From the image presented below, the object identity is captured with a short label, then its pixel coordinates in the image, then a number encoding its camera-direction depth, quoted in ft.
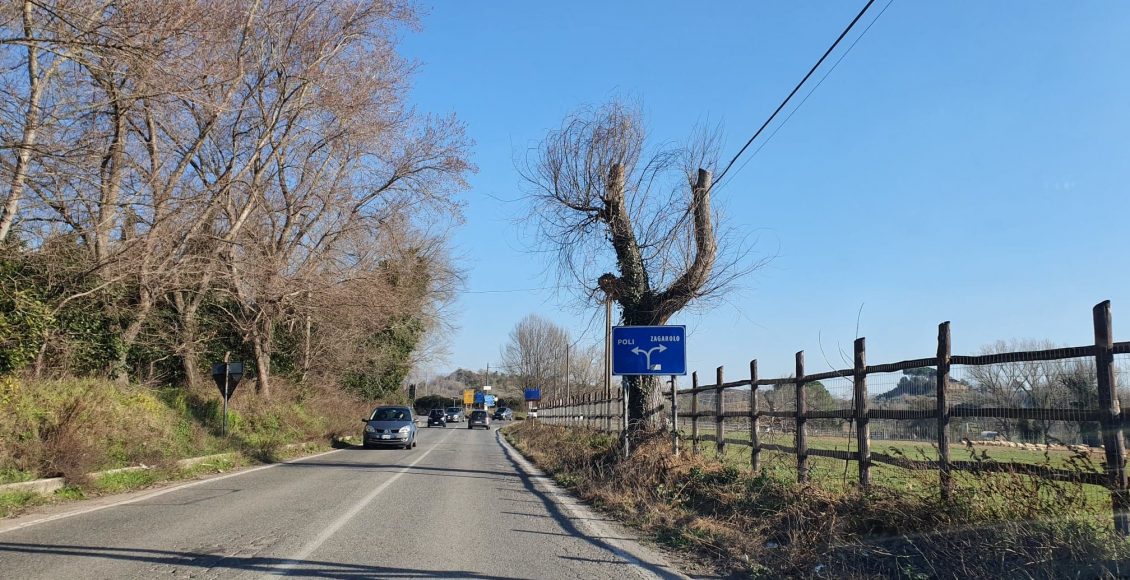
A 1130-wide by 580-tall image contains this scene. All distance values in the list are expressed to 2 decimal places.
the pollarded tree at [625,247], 54.36
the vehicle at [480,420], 203.95
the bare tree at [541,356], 317.83
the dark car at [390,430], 93.20
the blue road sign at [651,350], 52.08
